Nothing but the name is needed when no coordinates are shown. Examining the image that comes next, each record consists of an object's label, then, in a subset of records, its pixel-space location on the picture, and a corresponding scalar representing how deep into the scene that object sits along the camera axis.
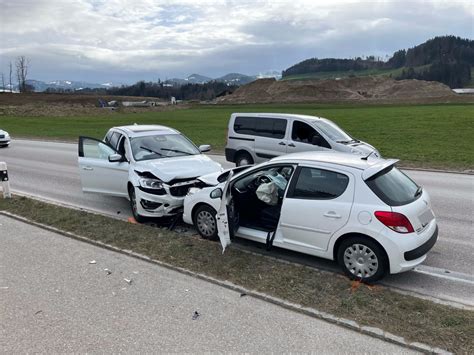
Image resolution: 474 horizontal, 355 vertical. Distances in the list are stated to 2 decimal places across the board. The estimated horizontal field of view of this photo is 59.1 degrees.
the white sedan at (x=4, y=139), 21.81
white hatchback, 4.89
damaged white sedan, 7.30
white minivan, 11.30
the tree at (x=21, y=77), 116.62
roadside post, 9.37
